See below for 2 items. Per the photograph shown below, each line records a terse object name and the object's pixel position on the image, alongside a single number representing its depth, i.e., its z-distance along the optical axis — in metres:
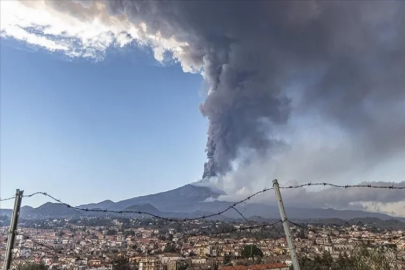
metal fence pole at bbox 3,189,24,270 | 5.34
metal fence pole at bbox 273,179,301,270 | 4.92
